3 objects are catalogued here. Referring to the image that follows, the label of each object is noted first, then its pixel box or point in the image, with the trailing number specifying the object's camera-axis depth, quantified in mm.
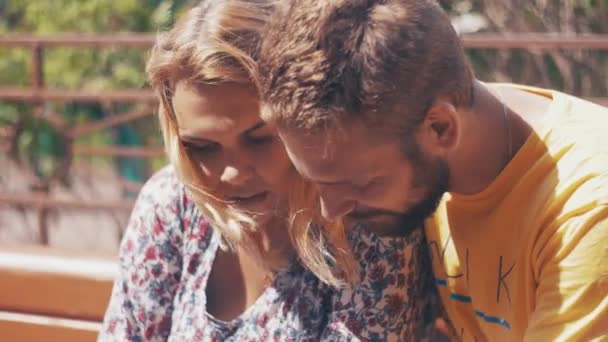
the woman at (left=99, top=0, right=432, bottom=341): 2025
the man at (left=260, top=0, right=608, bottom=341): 1624
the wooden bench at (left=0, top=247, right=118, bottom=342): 2635
